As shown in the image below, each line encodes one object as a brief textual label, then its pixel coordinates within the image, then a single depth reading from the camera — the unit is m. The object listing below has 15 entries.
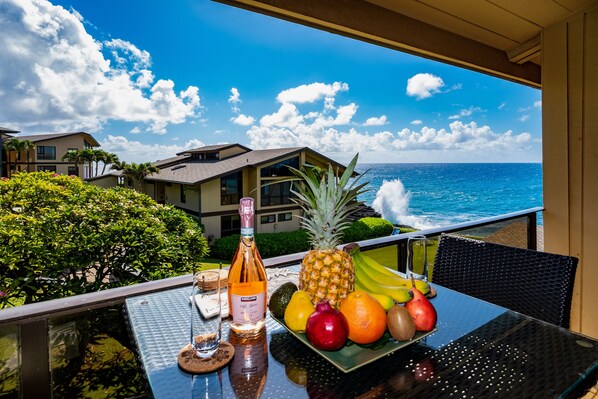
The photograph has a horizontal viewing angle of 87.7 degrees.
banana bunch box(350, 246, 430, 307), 0.95
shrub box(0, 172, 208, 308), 3.29
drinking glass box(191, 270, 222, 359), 0.80
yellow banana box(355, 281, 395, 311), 0.86
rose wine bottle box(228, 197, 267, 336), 0.89
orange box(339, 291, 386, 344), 0.77
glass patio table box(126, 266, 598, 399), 0.68
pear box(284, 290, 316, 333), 0.83
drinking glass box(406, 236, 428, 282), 1.26
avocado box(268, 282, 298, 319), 0.95
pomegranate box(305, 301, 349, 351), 0.74
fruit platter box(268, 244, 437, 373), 0.74
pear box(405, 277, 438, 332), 0.84
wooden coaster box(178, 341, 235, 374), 0.75
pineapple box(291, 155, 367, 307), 0.98
